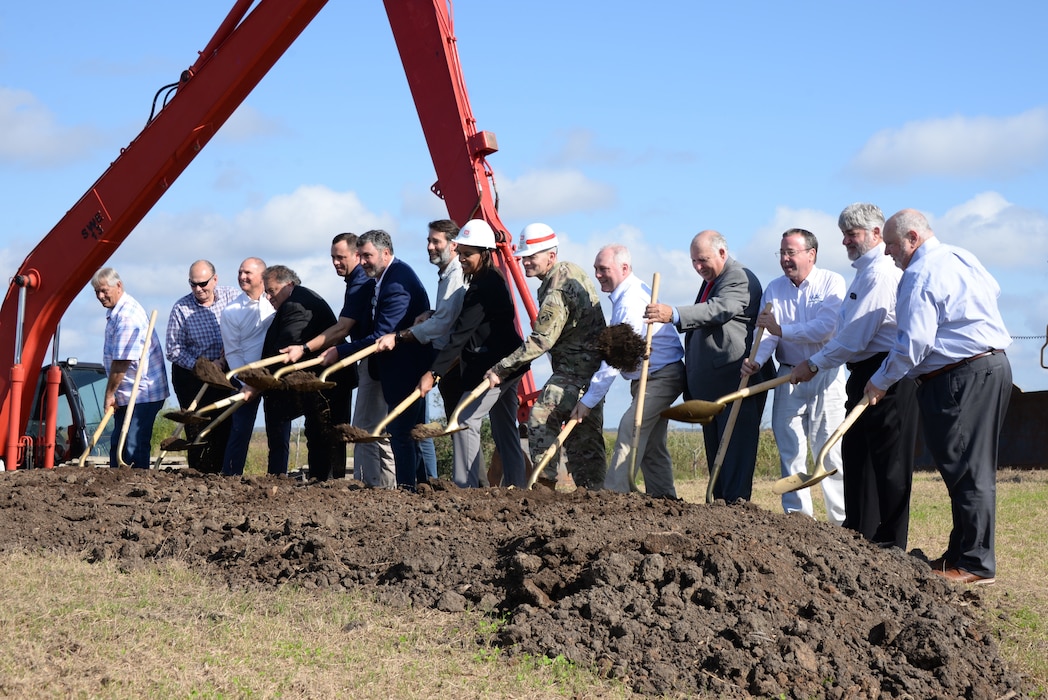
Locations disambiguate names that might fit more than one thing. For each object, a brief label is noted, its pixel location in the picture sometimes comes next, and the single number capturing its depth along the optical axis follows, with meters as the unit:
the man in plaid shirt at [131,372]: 9.55
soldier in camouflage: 7.17
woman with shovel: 7.63
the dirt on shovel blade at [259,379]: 8.00
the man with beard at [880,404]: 5.98
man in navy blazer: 8.16
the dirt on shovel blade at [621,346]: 6.93
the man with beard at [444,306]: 7.85
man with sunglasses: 9.52
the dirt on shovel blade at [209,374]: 8.51
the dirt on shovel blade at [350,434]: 7.50
